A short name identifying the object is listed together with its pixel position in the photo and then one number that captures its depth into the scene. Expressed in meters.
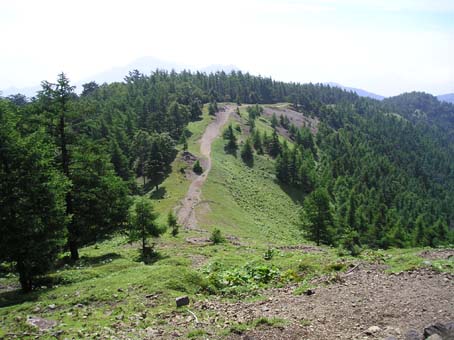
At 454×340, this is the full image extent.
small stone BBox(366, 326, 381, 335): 10.49
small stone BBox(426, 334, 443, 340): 9.00
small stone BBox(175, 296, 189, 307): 14.10
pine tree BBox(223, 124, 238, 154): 106.16
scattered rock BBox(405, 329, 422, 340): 9.60
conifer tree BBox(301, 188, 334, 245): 44.06
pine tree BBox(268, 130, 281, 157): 113.69
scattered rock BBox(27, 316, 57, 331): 12.41
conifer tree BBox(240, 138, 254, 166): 102.56
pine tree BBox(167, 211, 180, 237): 38.74
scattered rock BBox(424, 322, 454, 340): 9.14
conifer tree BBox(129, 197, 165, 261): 27.97
